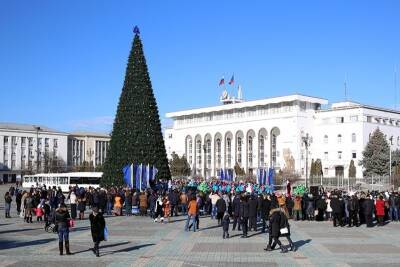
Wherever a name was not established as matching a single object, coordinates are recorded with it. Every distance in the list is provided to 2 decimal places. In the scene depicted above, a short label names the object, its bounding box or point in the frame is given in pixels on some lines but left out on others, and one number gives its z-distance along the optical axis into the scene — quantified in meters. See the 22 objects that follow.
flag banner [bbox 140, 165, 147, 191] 35.69
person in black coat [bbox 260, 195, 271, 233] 21.92
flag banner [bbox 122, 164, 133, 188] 35.12
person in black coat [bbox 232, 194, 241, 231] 21.52
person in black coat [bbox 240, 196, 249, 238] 20.14
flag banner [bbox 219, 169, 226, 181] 60.73
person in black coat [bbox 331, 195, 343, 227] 24.68
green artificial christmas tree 38.25
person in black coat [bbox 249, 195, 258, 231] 20.98
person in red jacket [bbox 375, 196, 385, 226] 25.55
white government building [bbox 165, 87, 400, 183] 92.06
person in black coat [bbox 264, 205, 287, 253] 16.11
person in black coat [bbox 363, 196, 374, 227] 24.89
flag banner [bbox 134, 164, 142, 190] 35.12
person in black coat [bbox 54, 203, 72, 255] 15.23
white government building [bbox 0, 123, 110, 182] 129.50
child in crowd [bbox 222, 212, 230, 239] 19.50
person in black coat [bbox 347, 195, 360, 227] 25.16
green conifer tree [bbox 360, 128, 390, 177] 76.19
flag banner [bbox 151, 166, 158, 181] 36.80
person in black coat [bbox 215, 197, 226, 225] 22.83
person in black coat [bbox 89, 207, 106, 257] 14.81
